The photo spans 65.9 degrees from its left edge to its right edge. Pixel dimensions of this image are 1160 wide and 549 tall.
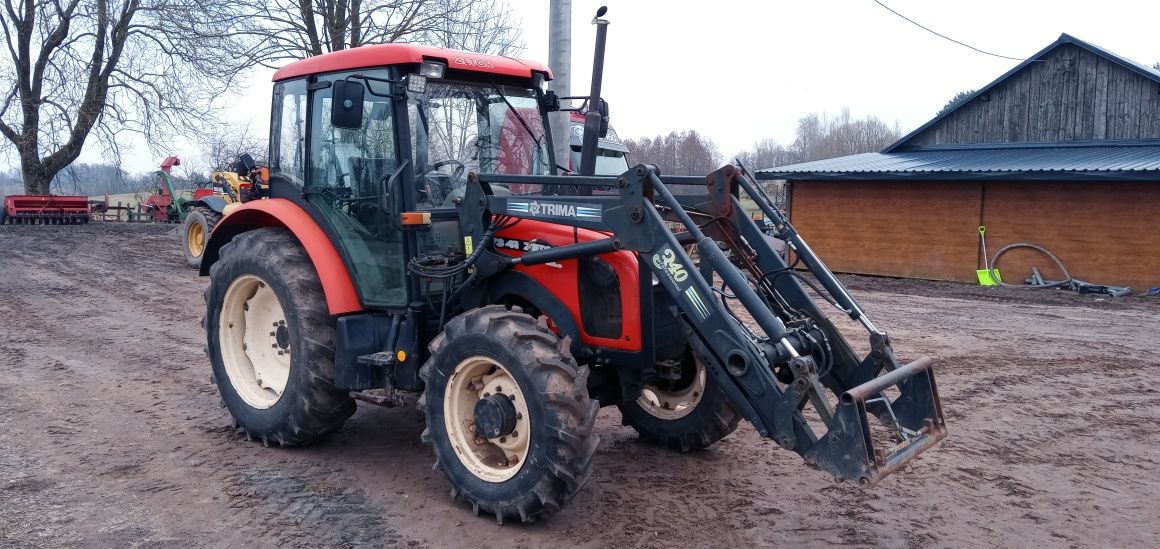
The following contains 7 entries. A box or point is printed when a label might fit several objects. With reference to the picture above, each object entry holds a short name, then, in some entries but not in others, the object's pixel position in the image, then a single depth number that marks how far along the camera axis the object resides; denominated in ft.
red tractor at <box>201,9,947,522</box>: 14.14
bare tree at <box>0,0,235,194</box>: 94.48
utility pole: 27.04
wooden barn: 51.44
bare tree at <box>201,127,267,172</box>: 92.89
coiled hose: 52.60
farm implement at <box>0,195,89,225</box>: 90.89
